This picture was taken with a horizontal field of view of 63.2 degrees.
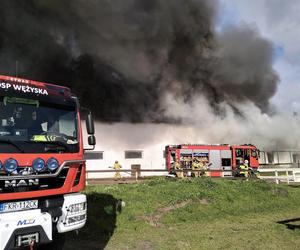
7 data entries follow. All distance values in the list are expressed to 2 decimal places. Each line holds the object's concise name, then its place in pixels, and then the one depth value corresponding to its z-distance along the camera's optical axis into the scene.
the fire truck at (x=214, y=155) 19.24
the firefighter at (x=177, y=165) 18.82
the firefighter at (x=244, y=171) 14.32
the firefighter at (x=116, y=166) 18.05
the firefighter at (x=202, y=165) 19.09
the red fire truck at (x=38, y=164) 3.37
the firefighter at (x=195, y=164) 18.86
